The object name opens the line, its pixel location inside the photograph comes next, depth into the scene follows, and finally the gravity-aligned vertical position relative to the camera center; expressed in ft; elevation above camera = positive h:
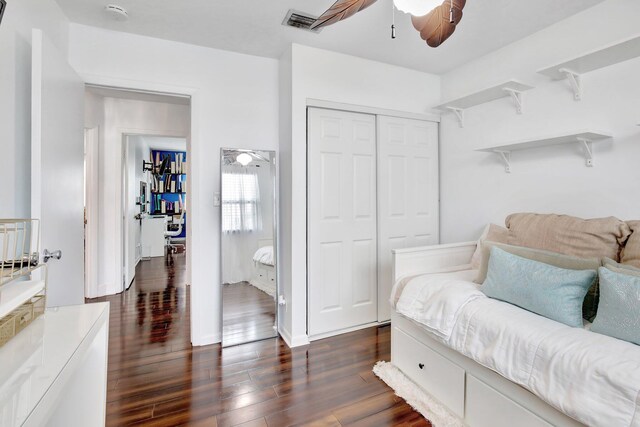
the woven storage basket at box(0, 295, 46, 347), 2.81 -0.99
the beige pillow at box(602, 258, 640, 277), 4.35 -0.77
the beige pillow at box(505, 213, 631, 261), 5.57 -0.36
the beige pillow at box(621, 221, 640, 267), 5.09 -0.57
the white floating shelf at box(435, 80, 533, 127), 7.90 +3.32
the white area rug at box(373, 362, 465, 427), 5.50 -3.57
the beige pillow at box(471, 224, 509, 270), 7.54 -0.52
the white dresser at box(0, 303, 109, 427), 2.10 -1.21
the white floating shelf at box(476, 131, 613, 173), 6.45 +1.70
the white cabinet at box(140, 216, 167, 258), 21.06 -1.28
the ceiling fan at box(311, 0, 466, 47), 4.15 +3.06
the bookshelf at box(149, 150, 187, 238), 26.94 +2.91
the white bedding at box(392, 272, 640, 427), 3.43 -1.82
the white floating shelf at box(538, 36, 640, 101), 5.82 +3.16
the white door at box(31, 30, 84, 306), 5.06 +0.97
